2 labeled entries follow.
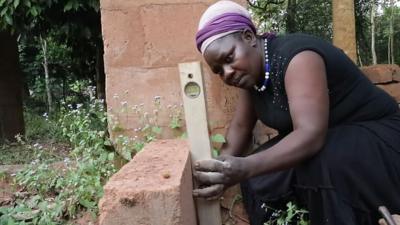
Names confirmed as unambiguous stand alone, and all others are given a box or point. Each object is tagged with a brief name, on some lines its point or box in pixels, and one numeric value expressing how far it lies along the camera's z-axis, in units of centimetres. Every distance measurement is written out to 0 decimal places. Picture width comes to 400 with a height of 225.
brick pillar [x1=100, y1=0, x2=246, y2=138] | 277
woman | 182
